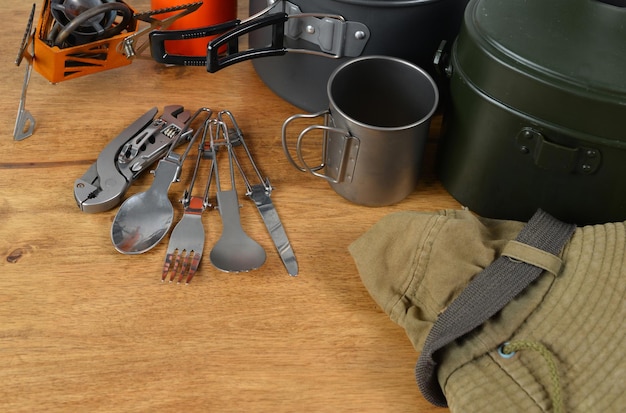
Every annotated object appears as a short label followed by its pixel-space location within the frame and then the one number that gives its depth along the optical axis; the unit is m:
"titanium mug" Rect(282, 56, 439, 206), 0.61
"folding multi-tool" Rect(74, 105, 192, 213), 0.65
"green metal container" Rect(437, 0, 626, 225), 0.54
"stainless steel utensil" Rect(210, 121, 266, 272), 0.61
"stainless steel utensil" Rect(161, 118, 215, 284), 0.61
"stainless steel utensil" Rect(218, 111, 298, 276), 0.62
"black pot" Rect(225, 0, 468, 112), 0.64
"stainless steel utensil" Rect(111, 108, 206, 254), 0.62
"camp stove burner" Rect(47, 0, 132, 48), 0.68
